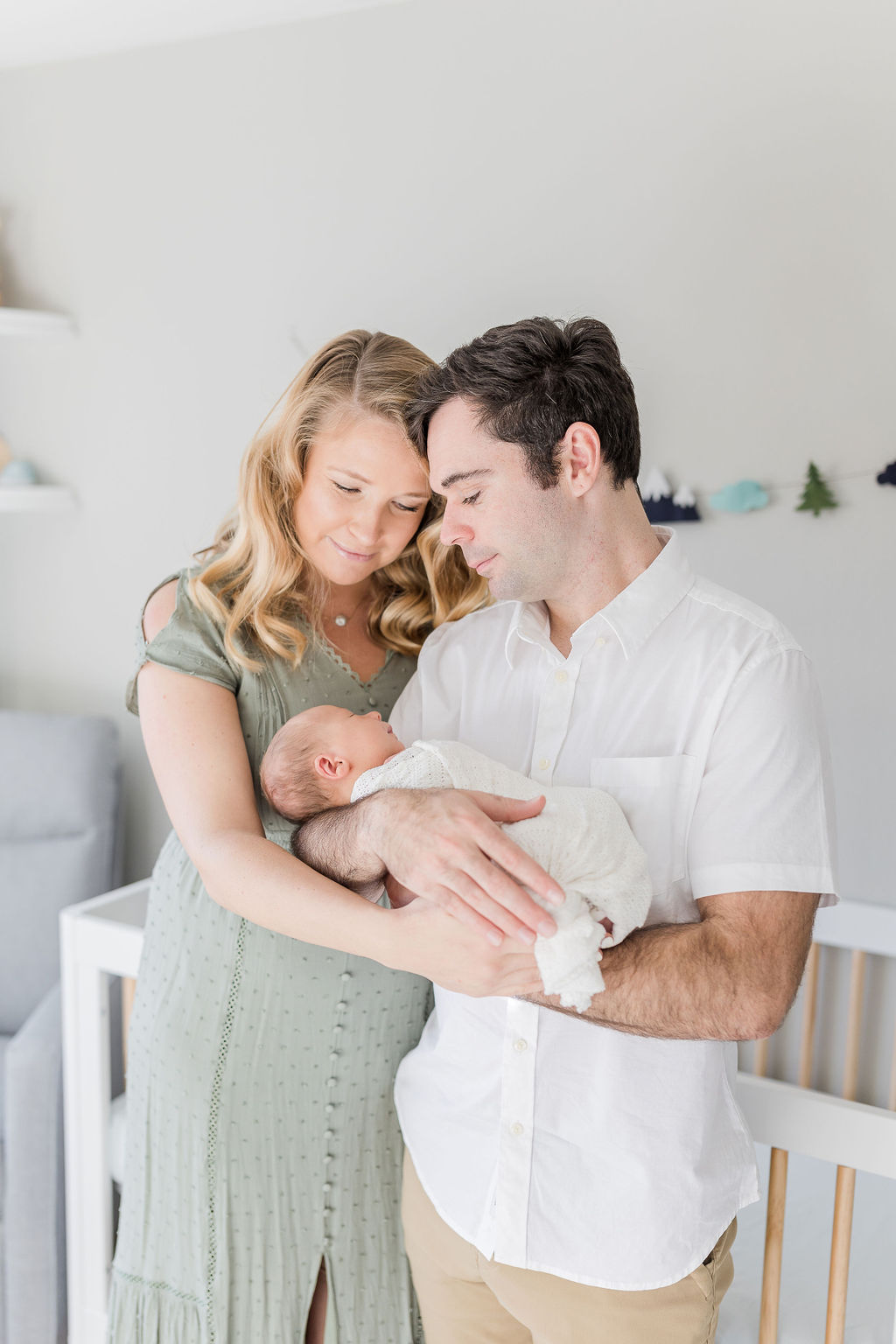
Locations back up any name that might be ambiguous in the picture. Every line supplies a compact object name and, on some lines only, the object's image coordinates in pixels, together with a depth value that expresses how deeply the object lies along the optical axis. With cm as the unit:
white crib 134
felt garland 196
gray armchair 253
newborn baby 104
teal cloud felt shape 202
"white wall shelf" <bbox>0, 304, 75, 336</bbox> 253
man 107
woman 140
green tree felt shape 196
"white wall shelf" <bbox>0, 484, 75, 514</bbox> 259
